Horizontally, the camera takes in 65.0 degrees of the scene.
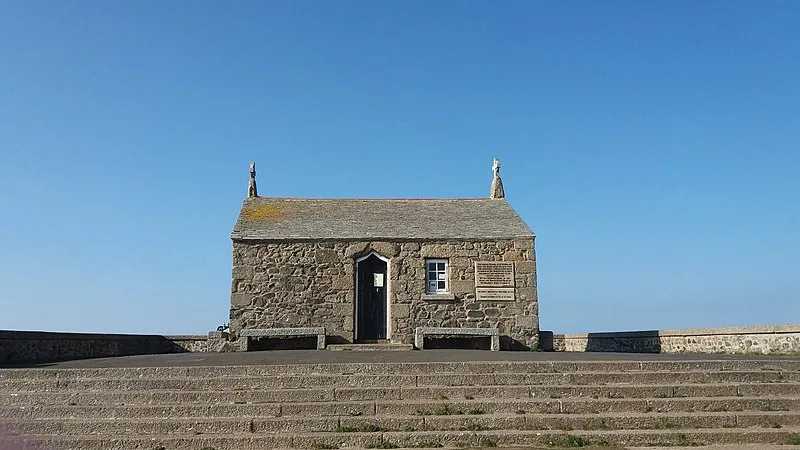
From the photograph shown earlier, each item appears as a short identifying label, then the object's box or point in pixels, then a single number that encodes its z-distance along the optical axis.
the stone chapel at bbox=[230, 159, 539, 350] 17.64
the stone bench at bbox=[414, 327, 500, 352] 16.70
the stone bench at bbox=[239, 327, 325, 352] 16.64
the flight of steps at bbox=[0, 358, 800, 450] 7.52
